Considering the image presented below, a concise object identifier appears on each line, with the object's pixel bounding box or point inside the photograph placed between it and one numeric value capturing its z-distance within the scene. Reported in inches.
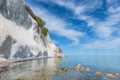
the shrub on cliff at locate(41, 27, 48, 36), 1649.2
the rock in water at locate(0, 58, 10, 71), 556.8
